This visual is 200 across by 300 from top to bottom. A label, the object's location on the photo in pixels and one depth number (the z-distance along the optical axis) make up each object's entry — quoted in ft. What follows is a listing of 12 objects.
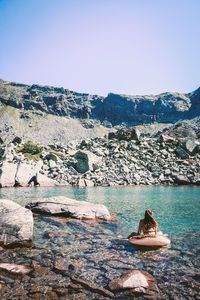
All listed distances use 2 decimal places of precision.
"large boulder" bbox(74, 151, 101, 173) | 166.21
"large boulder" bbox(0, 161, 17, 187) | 126.47
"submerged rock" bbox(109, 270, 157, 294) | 19.97
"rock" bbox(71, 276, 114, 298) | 19.27
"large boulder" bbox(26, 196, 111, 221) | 52.19
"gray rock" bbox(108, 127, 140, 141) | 235.42
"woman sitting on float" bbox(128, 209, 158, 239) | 34.71
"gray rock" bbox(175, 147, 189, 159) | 200.29
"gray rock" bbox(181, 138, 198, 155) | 208.62
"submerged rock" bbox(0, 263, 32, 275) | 21.90
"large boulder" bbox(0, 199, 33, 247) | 29.81
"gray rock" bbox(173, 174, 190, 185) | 158.67
